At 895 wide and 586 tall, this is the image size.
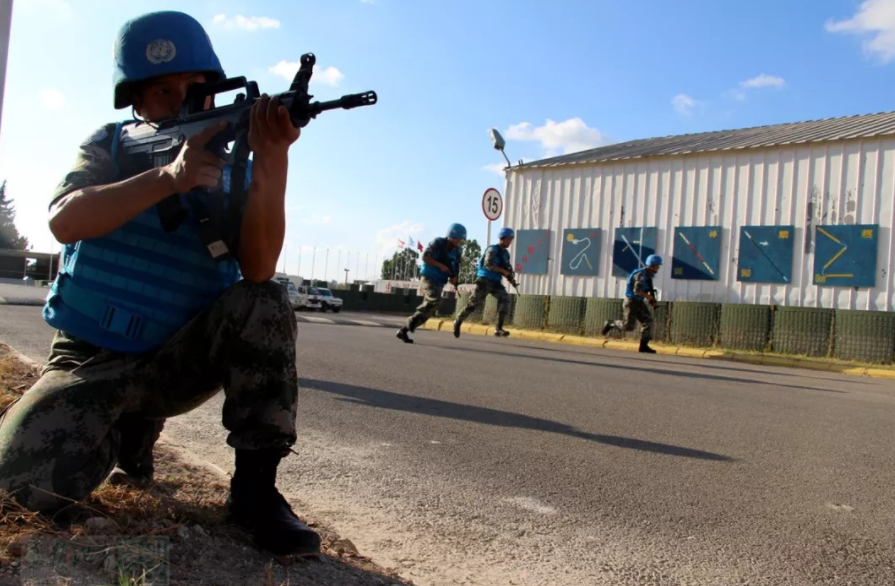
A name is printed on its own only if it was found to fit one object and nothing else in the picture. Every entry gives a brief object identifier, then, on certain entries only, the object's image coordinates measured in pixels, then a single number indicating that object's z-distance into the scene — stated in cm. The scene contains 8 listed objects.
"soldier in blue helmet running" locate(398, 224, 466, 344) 1037
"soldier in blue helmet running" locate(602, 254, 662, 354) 1220
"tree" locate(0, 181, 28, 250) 6925
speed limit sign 1565
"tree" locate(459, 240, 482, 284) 8144
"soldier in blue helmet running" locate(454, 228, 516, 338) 1162
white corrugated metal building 1301
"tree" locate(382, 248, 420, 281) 8494
